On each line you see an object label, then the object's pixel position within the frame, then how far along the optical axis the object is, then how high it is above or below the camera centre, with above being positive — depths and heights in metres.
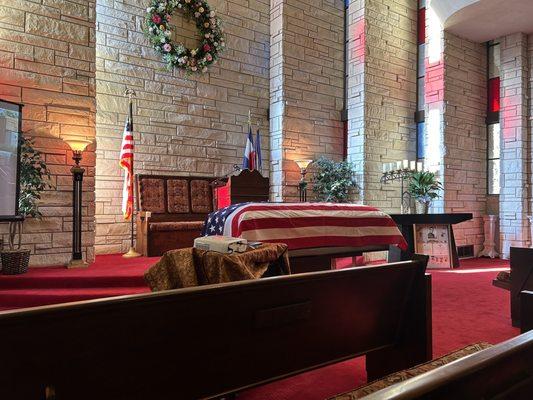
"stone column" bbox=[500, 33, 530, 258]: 6.54 +1.08
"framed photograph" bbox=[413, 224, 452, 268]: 5.79 -0.53
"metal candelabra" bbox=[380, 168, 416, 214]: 6.61 +0.49
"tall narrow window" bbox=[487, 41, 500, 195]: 7.18 +1.63
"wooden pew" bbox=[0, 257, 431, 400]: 0.97 -0.41
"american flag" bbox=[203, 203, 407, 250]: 3.33 -0.17
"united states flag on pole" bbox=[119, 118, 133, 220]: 4.87 +0.43
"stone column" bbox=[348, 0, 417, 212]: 6.61 +1.97
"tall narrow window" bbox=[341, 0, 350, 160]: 7.36 +2.30
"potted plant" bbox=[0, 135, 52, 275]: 3.63 +0.04
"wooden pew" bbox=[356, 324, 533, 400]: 0.56 -0.26
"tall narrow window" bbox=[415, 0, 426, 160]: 7.29 +2.32
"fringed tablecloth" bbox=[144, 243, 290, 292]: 2.08 -0.33
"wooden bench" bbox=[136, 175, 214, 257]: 4.92 -0.07
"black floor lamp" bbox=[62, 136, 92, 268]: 4.15 +0.04
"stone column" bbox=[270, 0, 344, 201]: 6.60 +2.12
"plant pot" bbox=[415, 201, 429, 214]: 6.26 +0.00
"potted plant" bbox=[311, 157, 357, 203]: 6.47 +0.42
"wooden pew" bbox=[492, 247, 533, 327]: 3.06 -0.53
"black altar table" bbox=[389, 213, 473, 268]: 5.58 -0.21
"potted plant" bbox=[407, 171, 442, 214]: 6.21 +0.31
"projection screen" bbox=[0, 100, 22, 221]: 3.55 +0.42
